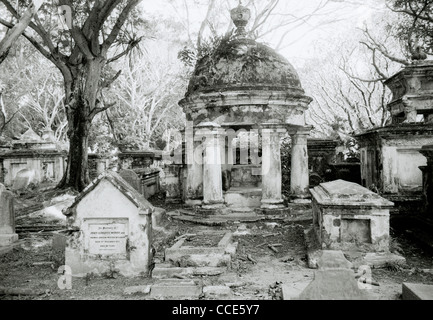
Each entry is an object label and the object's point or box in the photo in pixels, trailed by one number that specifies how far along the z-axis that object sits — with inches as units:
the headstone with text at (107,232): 213.0
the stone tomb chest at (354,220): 230.1
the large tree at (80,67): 399.9
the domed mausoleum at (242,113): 343.6
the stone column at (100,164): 719.9
